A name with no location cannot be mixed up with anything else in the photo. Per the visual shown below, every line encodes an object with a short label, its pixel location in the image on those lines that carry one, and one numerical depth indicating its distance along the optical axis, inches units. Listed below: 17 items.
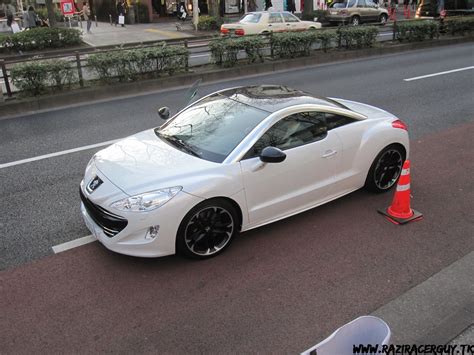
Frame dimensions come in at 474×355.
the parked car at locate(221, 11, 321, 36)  821.2
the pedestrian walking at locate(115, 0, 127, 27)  1233.9
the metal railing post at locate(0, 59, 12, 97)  432.1
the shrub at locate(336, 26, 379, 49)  673.6
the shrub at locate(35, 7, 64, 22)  1387.5
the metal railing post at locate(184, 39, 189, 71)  539.2
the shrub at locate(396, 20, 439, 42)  746.2
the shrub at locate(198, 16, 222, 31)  1116.5
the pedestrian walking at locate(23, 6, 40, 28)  1032.8
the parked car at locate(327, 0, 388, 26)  1120.2
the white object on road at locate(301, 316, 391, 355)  98.0
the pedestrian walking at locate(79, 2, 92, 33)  1141.5
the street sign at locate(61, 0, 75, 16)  987.3
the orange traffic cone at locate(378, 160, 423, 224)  196.9
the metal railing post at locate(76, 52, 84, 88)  470.9
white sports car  161.9
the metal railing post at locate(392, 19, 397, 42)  747.4
